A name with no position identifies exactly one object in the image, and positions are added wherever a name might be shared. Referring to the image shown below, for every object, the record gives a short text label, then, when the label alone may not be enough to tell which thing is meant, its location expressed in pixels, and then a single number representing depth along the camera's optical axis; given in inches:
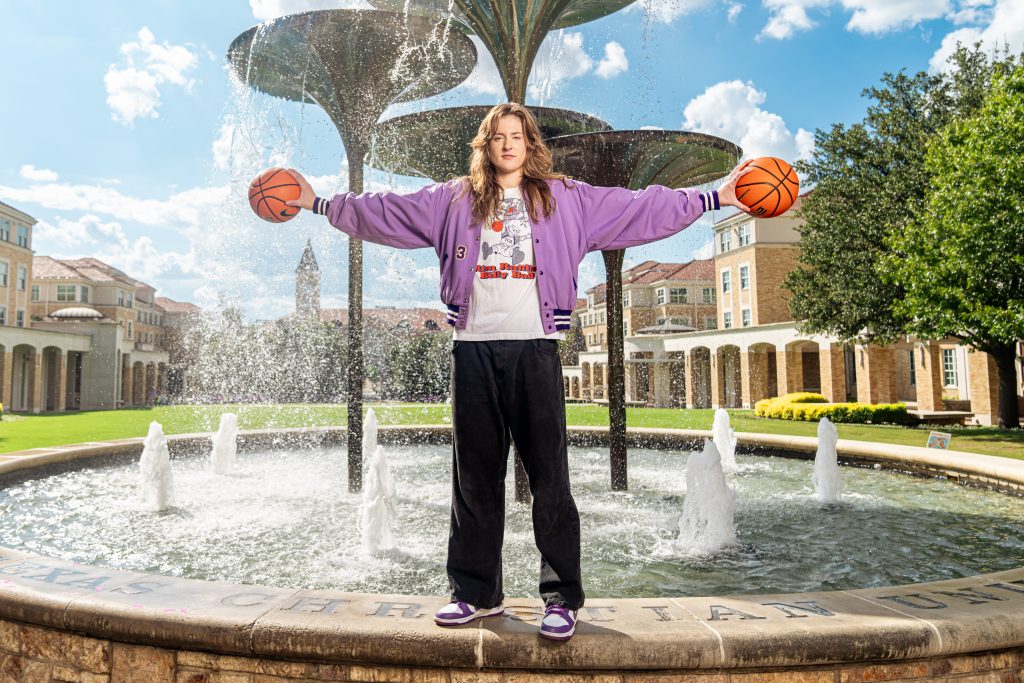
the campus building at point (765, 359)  1043.3
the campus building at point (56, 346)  1456.7
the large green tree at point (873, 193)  788.6
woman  106.3
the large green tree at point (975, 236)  591.2
